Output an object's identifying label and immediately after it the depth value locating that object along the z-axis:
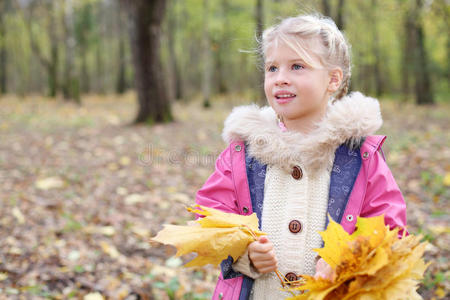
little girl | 1.51
